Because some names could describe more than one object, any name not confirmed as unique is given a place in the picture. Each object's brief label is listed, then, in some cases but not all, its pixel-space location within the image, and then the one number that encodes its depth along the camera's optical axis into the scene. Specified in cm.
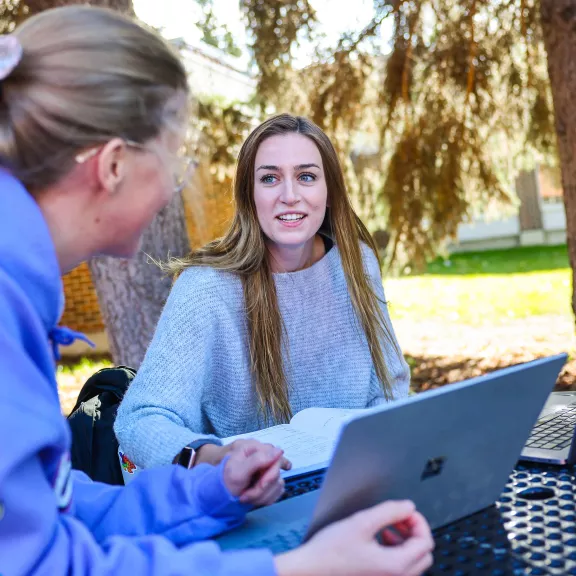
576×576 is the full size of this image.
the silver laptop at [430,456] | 97
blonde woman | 88
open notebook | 159
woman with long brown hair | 217
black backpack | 219
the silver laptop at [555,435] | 146
